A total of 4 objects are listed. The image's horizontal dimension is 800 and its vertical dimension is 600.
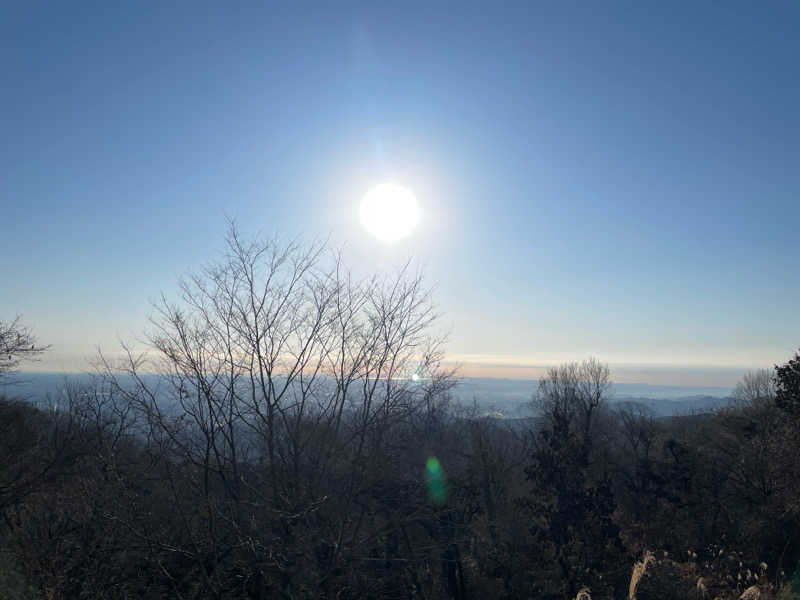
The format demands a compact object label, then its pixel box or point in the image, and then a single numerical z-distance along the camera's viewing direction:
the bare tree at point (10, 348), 14.62
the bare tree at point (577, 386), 39.78
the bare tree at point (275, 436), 6.80
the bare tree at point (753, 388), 47.61
